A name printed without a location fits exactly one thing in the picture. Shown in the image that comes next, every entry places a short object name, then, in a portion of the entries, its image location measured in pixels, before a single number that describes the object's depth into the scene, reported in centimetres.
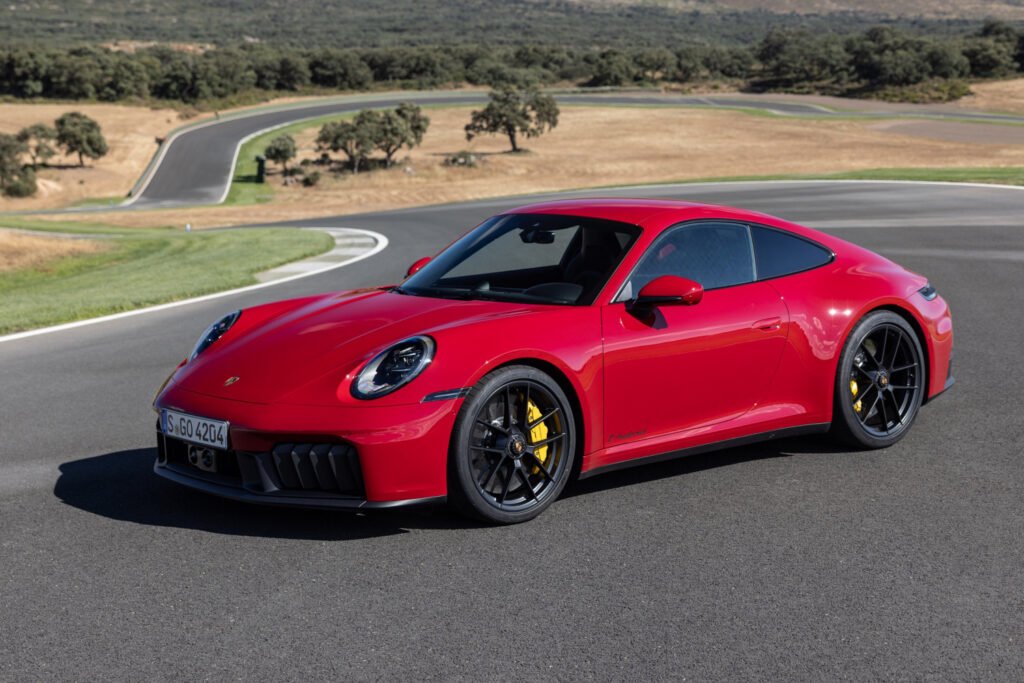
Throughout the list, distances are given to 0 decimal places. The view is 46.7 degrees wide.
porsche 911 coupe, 514
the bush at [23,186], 5762
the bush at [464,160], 6347
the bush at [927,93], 8512
